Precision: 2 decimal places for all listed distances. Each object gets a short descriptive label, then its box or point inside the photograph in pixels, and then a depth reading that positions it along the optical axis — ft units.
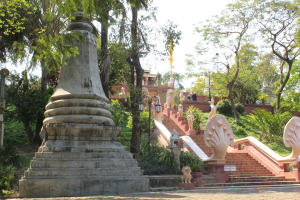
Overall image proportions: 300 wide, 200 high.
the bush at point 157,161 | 38.29
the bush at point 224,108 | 85.40
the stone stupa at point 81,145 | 24.13
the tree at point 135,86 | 46.52
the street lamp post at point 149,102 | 45.27
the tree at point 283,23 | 77.51
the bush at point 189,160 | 40.82
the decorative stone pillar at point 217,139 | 41.88
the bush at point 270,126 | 67.46
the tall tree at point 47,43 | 25.25
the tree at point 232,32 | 79.36
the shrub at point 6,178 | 26.63
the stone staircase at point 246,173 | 41.75
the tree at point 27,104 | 50.16
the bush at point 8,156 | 37.73
